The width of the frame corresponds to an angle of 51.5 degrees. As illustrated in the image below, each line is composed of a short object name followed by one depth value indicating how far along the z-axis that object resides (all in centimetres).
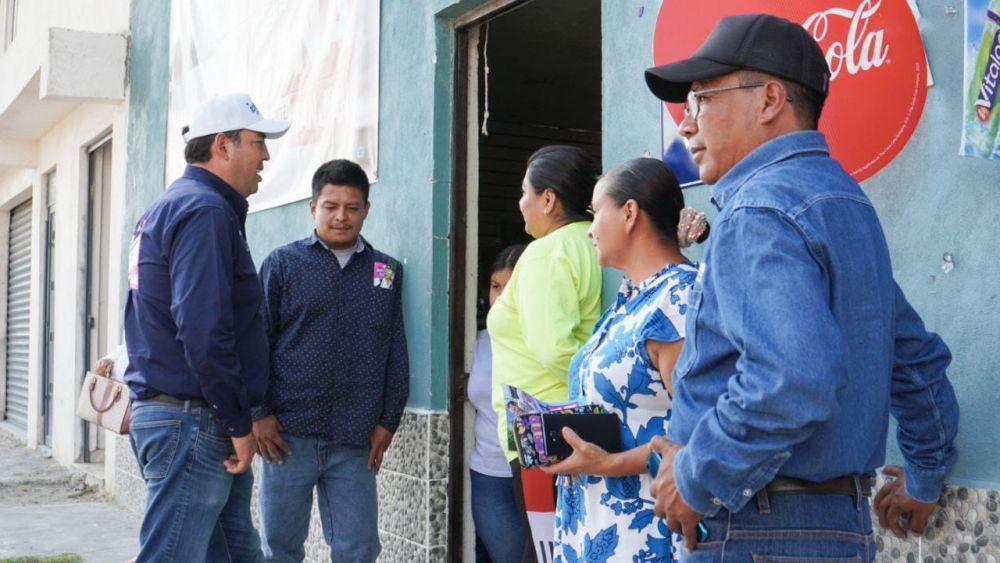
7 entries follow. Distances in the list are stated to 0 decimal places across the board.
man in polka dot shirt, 413
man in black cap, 170
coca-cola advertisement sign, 249
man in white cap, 339
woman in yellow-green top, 314
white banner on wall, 514
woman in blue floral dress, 238
